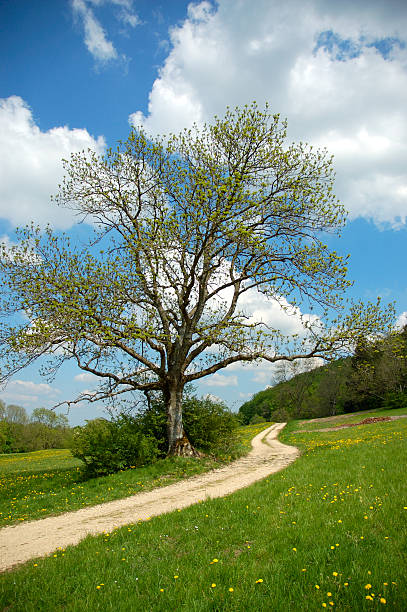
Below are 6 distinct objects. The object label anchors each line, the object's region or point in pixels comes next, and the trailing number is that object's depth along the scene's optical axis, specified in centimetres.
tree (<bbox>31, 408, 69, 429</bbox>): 7536
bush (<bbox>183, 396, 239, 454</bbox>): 1717
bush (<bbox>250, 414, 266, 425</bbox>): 9044
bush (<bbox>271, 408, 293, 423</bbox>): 7625
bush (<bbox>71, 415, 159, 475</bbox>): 1355
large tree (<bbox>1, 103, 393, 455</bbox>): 1302
